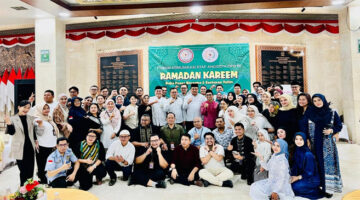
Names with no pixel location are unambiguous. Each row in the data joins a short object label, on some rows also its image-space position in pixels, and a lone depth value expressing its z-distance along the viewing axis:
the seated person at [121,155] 3.79
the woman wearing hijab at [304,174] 3.13
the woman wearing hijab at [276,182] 3.01
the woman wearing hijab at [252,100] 4.40
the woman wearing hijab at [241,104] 4.47
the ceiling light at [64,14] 5.28
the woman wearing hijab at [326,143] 3.17
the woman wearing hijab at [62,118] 3.95
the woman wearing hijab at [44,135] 3.65
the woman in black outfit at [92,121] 4.04
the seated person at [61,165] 3.22
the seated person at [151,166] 3.68
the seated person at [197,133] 4.20
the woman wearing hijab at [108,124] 4.18
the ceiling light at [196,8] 4.89
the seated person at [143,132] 4.21
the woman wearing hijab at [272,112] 3.94
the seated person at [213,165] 3.56
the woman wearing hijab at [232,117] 4.29
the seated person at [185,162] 3.68
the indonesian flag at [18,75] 7.60
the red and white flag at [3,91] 7.69
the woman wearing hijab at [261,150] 3.48
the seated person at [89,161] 3.53
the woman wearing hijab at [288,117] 3.62
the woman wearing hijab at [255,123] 3.95
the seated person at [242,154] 3.70
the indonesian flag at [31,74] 7.54
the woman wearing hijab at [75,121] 4.00
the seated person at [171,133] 4.22
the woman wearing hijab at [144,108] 4.58
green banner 6.49
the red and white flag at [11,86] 7.61
